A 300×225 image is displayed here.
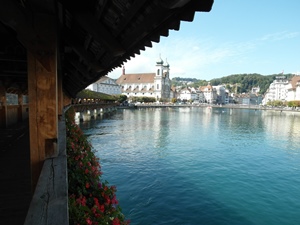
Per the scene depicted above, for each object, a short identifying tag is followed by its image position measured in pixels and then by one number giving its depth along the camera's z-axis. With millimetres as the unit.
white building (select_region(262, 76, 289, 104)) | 144250
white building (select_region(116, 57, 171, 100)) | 140000
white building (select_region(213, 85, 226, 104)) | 190625
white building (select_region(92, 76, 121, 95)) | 104500
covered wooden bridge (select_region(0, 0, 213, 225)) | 2777
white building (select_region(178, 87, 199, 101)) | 171850
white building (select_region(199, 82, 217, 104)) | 176250
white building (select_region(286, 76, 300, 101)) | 120312
